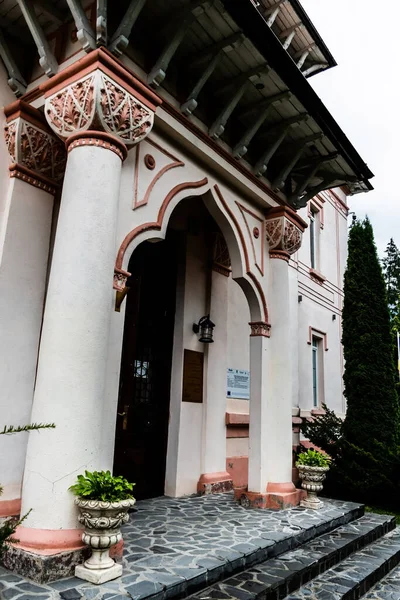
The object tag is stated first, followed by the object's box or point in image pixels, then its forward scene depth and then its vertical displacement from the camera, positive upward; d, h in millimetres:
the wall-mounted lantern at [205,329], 7156 +1173
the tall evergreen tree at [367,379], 7941 +661
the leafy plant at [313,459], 6480 -642
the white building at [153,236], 3736 +1887
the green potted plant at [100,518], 3293 -800
